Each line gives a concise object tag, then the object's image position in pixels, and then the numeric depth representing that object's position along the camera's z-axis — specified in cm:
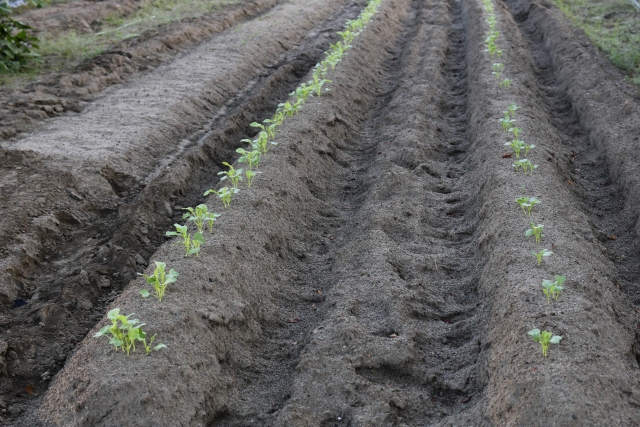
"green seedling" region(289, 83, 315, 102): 867
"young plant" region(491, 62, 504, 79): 959
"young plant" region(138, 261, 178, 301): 432
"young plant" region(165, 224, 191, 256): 496
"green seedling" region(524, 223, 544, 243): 489
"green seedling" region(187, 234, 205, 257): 491
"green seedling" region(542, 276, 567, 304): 413
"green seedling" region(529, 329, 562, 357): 373
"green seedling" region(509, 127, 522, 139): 718
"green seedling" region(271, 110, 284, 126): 781
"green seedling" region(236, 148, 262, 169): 652
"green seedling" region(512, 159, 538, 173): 621
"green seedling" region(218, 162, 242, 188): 605
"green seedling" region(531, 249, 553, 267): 455
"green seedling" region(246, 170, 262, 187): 623
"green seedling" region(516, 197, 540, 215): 536
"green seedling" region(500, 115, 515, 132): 738
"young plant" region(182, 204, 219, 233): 529
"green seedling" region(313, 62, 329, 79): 983
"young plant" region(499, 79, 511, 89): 916
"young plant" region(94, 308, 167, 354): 386
